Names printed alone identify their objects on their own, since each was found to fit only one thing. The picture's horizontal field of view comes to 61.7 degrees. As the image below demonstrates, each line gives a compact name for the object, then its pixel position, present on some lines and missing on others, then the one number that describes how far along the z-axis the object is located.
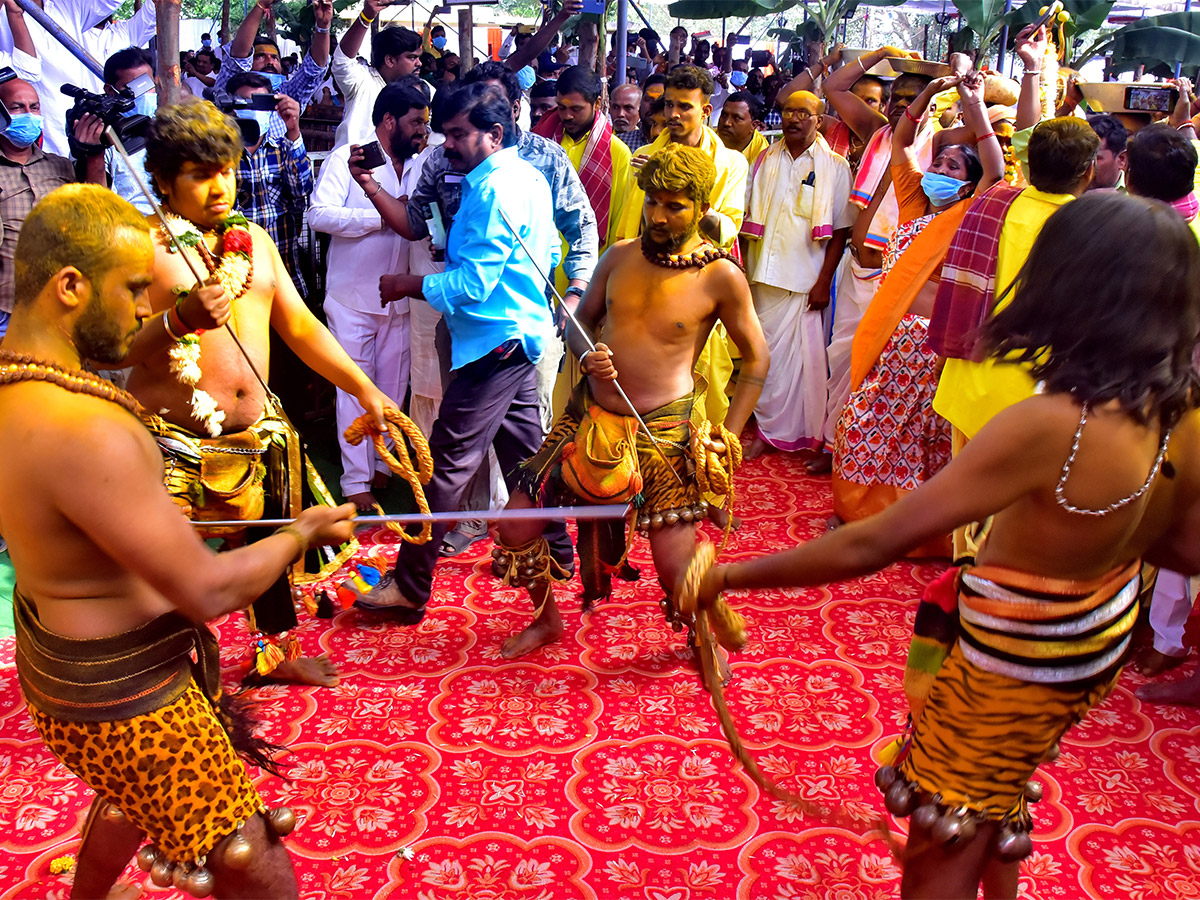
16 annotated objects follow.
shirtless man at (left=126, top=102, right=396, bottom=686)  2.75
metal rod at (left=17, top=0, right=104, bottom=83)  5.50
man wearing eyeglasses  5.88
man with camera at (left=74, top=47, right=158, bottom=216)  4.58
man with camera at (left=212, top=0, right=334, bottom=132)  6.23
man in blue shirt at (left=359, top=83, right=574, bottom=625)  3.84
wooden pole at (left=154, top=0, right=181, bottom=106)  3.76
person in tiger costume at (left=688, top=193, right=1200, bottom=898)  1.69
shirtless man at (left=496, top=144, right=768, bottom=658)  3.37
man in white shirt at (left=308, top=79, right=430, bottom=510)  4.87
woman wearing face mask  4.18
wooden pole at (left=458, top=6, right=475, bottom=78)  7.44
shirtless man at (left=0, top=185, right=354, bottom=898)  1.66
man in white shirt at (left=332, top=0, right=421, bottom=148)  5.38
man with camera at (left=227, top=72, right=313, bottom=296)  5.14
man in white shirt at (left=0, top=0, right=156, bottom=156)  6.64
